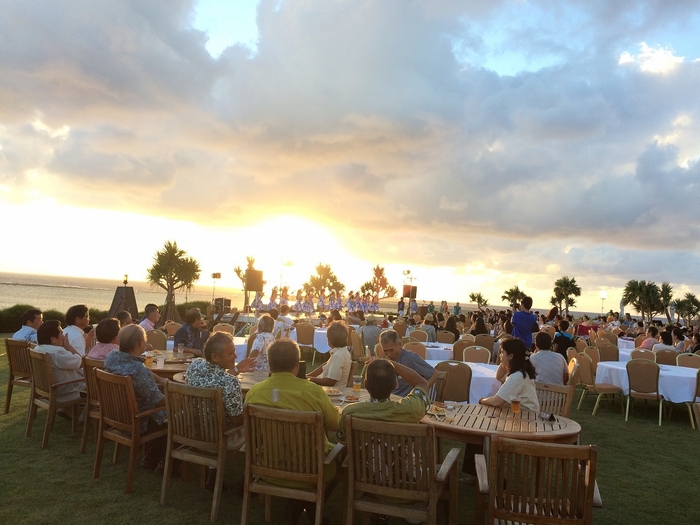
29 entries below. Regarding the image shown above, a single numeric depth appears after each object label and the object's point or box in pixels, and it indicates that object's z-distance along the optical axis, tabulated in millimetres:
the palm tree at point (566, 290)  46938
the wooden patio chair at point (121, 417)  4105
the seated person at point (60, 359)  5398
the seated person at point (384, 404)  3164
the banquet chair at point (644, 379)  7930
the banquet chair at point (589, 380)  8435
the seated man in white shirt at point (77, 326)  6274
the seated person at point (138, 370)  4426
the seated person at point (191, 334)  7078
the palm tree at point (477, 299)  52044
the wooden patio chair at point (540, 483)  2545
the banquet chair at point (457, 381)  5922
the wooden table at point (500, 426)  3562
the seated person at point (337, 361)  5156
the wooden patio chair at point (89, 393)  4797
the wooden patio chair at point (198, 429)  3623
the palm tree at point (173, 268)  36906
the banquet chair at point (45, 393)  5180
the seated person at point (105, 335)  5449
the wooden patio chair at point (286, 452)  3078
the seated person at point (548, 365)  6035
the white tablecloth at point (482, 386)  6594
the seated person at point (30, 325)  6961
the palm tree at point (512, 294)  48059
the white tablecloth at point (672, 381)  7902
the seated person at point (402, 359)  4848
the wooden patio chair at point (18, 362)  6008
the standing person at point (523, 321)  8414
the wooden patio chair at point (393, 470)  2871
